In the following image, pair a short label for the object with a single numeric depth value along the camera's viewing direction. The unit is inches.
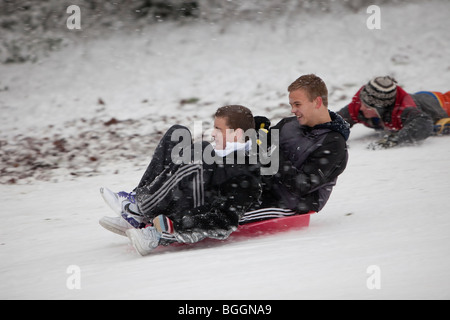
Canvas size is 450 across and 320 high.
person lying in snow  423.2
